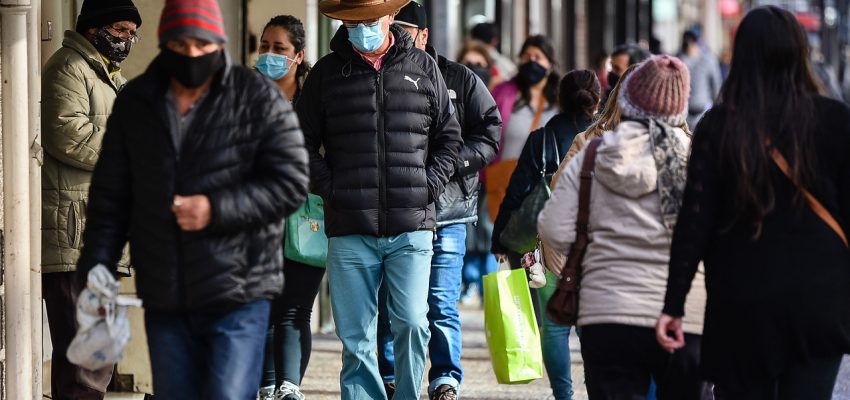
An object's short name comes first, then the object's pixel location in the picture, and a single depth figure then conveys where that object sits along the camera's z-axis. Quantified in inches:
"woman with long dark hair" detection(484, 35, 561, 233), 846.5
